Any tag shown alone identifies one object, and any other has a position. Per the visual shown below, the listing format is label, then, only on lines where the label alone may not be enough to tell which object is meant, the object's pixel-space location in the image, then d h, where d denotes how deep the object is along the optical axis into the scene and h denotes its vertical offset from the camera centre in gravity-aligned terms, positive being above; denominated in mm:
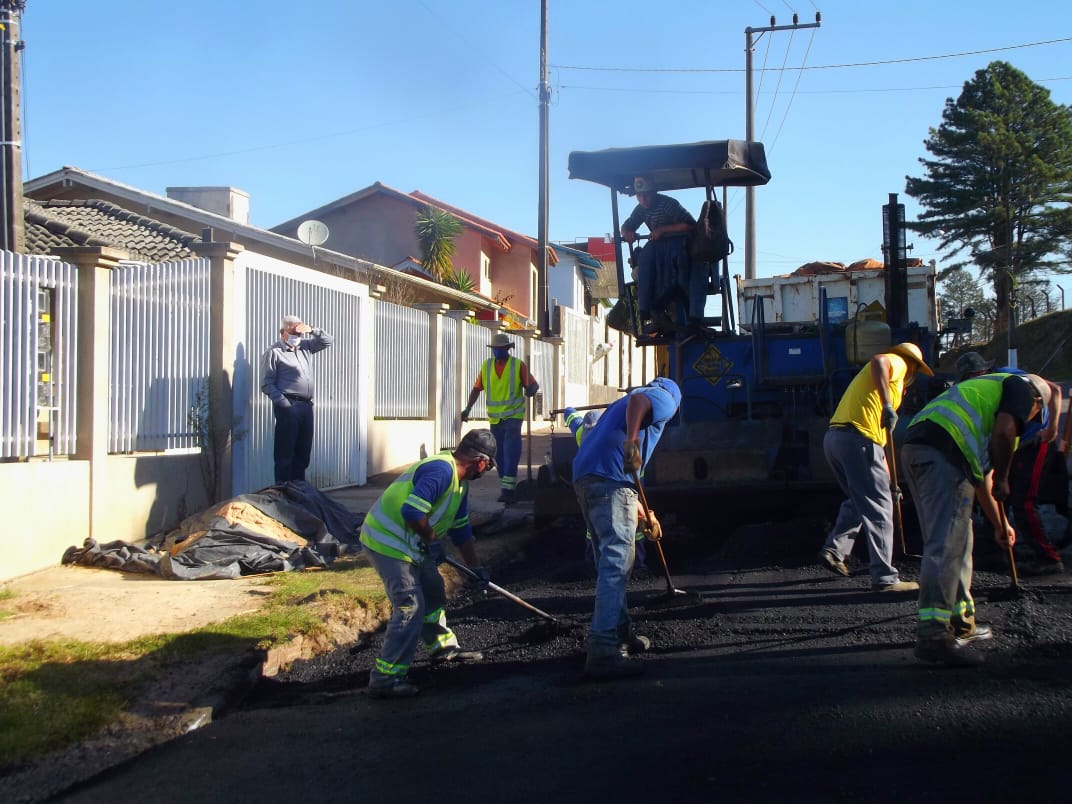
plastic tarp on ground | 7336 -856
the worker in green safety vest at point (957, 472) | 4871 -235
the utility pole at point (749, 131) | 24764 +7220
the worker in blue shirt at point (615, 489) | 4984 -316
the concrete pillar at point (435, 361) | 14852 +931
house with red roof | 32656 +6280
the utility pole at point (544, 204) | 22484 +4917
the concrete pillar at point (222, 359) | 9203 +619
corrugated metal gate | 9695 +632
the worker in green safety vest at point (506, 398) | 10930 +295
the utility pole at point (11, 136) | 10172 +2906
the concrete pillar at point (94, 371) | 7633 +433
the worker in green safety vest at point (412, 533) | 4855 -506
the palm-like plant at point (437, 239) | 29047 +5221
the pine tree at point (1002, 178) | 37438 +8824
